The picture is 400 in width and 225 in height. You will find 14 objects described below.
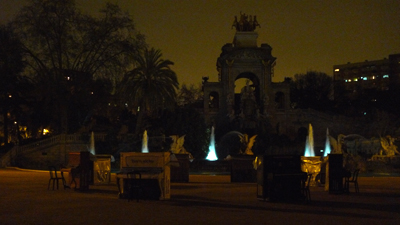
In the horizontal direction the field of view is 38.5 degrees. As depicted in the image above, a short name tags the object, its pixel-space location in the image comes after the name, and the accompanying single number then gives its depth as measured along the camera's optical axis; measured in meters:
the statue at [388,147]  47.09
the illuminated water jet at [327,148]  55.71
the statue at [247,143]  32.59
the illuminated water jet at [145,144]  47.78
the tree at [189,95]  99.06
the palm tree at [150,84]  59.81
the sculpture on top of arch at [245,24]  81.38
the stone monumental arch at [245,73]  77.75
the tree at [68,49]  54.74
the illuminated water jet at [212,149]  61.56
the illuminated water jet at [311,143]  45.97
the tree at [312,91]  96.81
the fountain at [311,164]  24.50
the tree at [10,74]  54.47
